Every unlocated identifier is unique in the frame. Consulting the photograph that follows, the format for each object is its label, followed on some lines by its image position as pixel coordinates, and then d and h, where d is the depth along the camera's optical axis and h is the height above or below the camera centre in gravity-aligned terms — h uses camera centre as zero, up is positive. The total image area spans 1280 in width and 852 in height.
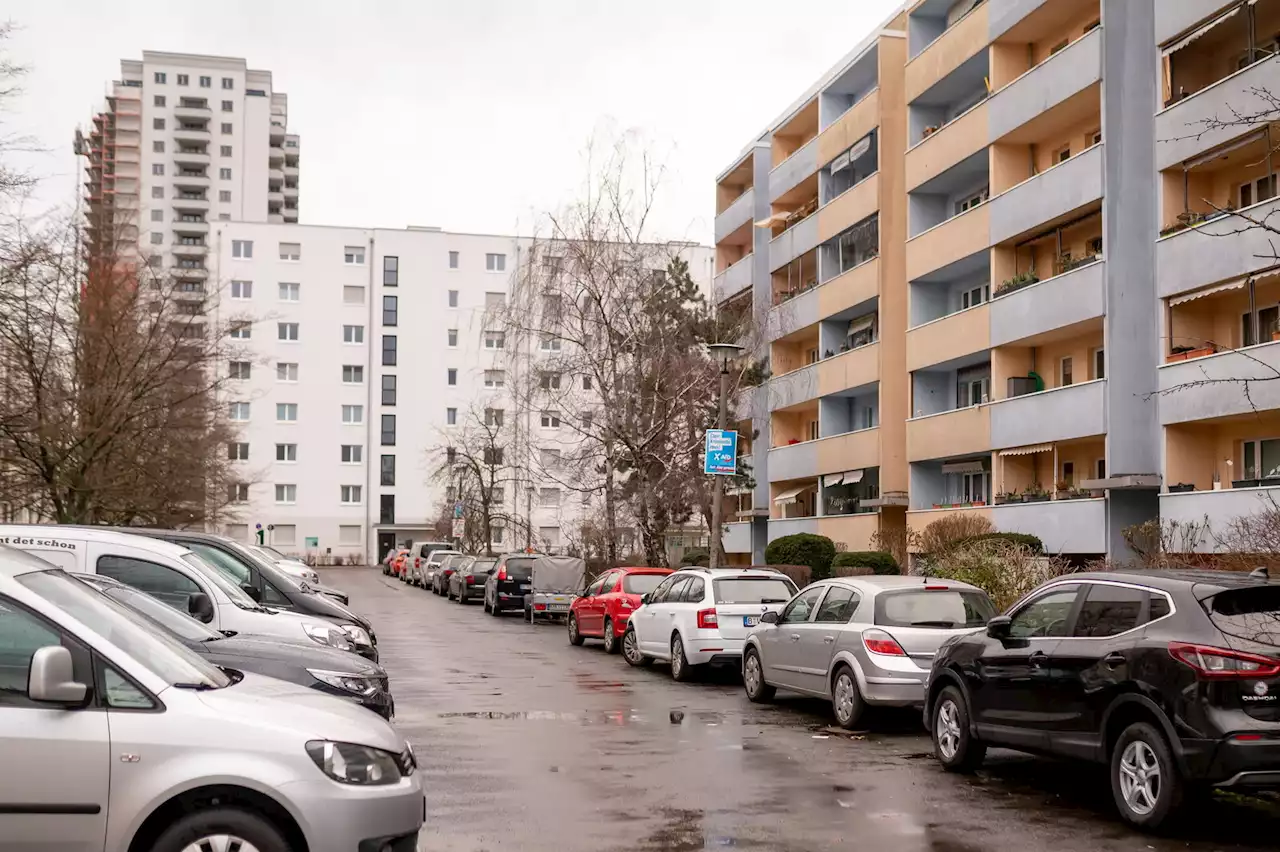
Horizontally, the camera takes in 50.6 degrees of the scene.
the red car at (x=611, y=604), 24.86 -1.72
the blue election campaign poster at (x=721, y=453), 28.62 +1.30
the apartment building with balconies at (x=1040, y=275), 28.06 +6.26
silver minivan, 5.67 -1.07
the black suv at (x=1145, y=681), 8.58 -1.14
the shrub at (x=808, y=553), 36.97 -1.05
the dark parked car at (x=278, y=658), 9.27 -1.03
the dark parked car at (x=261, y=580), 14.77 -0.77
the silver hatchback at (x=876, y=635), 13.77 -1.27
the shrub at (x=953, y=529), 32.47 -0.34
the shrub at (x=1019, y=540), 28.78 -0.52
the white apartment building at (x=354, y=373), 92.75 +9.72
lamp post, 28.14 +2.18
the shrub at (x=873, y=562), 33.34 -1.16
